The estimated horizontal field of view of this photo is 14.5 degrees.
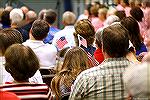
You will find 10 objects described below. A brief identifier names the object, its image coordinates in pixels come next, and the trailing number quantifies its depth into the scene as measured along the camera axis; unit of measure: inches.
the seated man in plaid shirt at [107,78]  218.4
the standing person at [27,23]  463.5
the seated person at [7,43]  262.7
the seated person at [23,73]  220.7
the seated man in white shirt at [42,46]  370.7
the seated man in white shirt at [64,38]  420.0
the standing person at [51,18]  485.3
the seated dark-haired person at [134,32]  356.2
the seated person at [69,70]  265.5
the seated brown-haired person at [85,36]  348.0
